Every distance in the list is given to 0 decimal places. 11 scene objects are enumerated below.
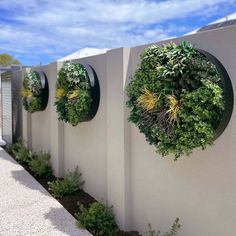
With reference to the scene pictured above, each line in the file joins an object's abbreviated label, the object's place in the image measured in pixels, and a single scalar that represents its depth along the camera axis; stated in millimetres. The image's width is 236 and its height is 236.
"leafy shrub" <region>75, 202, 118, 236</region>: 3114
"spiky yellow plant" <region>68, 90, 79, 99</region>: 3816
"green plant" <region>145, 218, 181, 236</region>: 2479
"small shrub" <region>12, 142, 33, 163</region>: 5987
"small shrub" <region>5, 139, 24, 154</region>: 6814
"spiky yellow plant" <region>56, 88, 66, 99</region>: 4117
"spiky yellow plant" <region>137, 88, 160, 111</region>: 2266
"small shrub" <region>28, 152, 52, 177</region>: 5172
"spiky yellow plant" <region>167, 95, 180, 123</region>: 2125
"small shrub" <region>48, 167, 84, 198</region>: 4167
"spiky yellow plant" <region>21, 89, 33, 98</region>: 5598
